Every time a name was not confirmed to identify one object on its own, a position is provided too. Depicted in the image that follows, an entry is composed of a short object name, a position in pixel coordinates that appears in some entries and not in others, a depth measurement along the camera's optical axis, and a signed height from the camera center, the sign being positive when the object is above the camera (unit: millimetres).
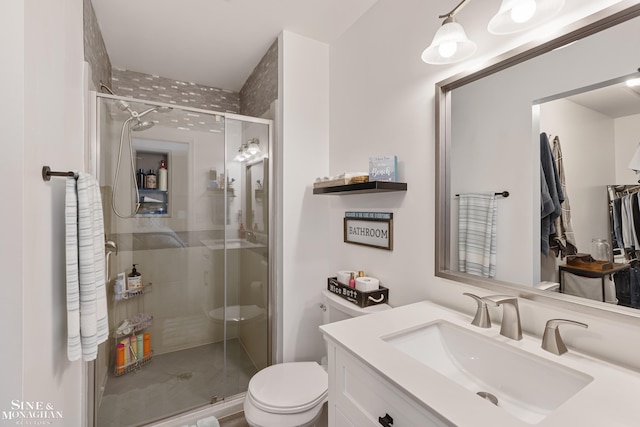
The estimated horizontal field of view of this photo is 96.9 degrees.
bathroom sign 1535 -99
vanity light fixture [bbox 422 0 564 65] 818 +599
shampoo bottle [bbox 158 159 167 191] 1861 +244
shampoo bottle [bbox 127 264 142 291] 1858 -440
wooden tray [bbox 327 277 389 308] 1471 -447
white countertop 573 -417
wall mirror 801 +244
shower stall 1750 -295
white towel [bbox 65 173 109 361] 1066 -224
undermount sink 768 -490
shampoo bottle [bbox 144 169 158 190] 1819 +208
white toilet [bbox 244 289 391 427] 1285 -880
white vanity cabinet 680 -516
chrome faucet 906 -346
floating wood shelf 1355 +126
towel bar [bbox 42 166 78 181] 979 +144
